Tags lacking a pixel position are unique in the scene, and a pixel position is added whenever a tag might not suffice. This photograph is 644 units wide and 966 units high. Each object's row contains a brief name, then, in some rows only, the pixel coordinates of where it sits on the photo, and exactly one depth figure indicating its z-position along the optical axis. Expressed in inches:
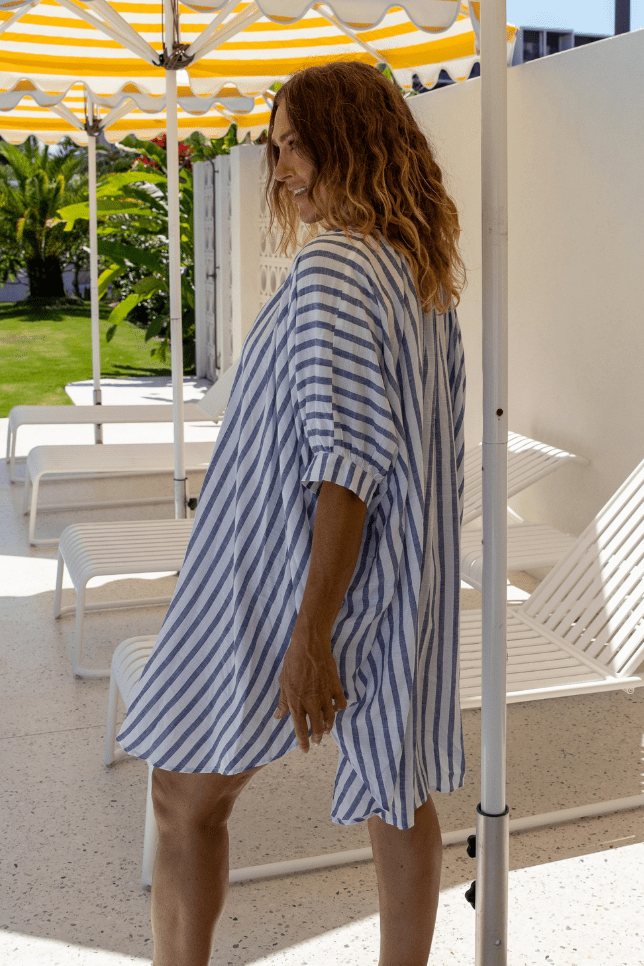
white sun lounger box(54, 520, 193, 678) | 147.6
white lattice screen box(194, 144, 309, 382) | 384.8
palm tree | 746.2
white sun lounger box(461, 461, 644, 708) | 109.3
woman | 56.7
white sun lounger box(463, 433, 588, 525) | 167.2
